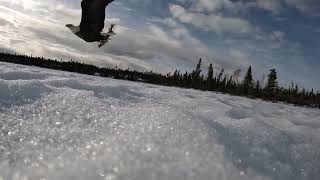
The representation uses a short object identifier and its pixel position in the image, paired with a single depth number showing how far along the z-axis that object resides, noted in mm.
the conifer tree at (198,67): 42316
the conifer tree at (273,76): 25352
